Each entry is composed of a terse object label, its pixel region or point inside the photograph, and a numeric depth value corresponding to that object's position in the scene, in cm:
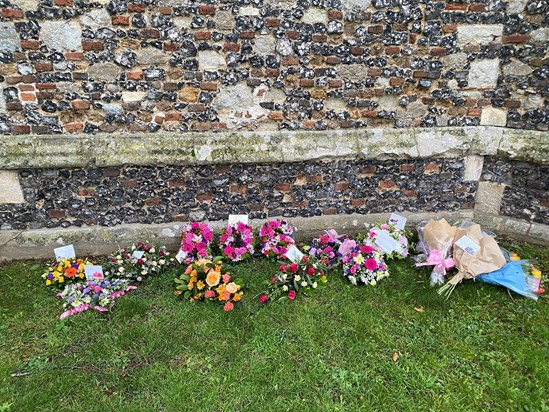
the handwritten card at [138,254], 352
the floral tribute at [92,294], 305
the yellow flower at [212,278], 312
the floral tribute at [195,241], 346
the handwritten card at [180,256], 351
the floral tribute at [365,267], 335
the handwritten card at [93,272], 332
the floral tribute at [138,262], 344
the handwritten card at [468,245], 330
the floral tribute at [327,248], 358
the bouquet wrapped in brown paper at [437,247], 335
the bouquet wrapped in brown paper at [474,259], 323
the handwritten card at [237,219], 372
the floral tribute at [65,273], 329
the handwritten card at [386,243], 365
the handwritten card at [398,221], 388
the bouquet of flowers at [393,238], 366
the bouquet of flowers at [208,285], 308
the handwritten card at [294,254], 347
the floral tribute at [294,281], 316
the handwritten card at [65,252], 355
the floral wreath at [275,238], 358
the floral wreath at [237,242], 352
